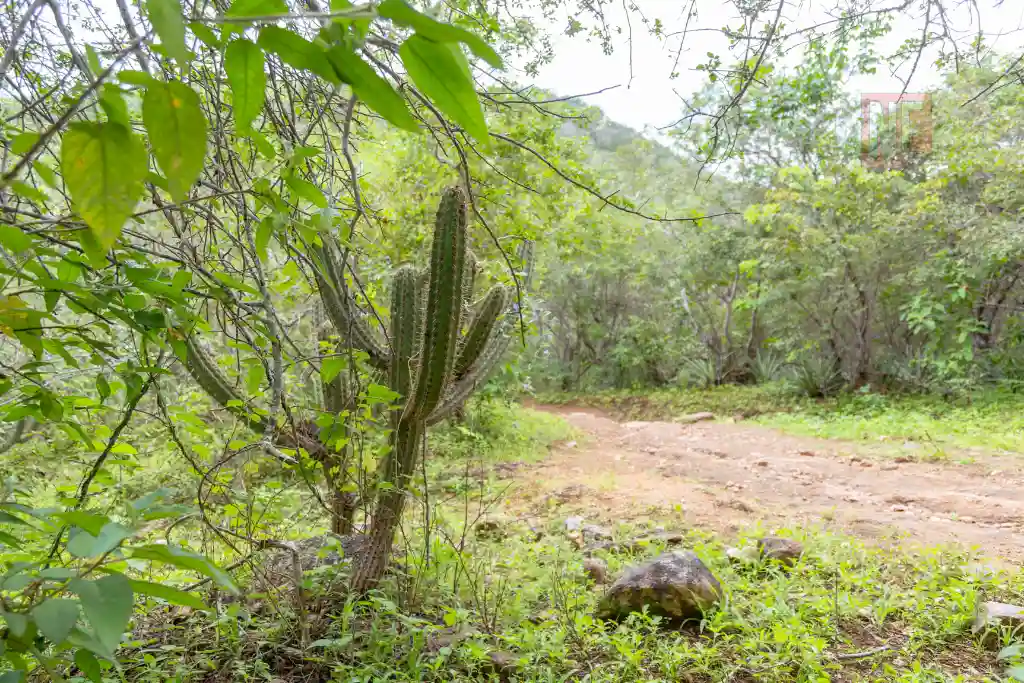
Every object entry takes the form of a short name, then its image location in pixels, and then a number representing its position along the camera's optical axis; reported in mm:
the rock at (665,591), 2516
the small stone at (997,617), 2312
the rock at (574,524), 3873
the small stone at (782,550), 3172
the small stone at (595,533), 3664
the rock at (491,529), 3778
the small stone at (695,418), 9648
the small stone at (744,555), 3143
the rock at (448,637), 2117
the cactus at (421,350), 2320
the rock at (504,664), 2051
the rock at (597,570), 2990
